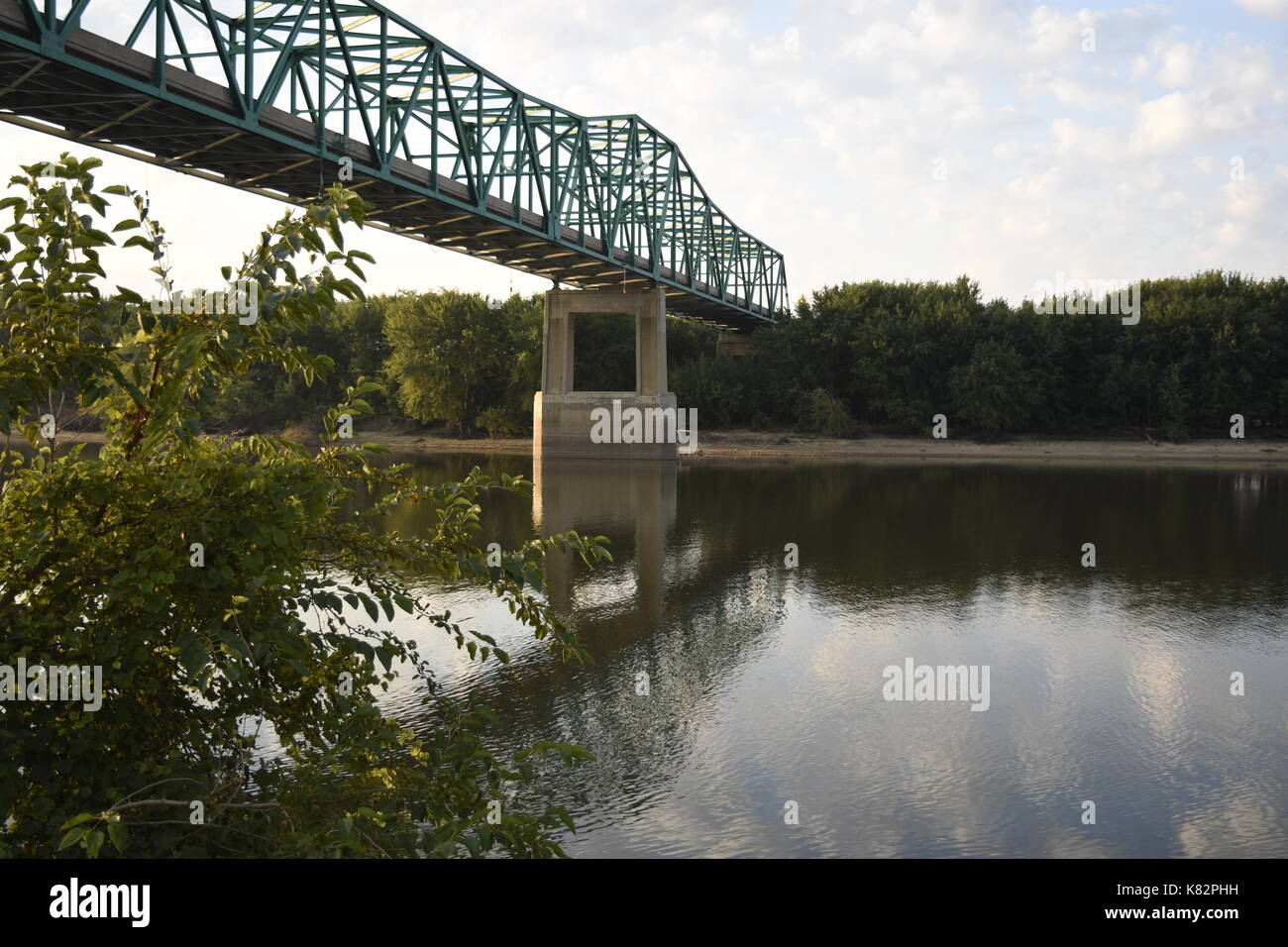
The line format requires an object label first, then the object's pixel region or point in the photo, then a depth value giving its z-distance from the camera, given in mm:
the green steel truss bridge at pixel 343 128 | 23641
